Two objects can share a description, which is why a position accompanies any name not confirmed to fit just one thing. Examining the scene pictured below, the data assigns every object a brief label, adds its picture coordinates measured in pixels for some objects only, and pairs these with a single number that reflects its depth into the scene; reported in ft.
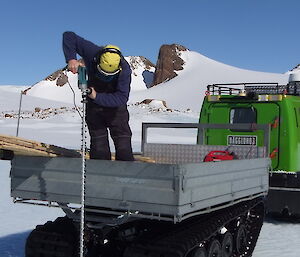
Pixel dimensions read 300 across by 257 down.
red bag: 23.95
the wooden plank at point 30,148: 14.75
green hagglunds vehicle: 28.17
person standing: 15.79
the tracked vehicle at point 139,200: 13.73
